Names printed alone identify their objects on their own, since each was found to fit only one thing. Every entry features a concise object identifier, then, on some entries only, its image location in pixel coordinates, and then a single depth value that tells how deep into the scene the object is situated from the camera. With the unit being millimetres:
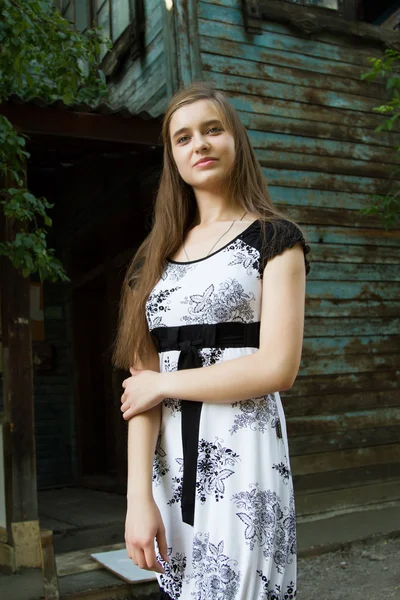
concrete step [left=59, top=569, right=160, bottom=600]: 4020
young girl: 1325
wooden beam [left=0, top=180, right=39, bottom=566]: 4586
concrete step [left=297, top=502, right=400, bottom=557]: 5141
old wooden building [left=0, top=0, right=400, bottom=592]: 5766
